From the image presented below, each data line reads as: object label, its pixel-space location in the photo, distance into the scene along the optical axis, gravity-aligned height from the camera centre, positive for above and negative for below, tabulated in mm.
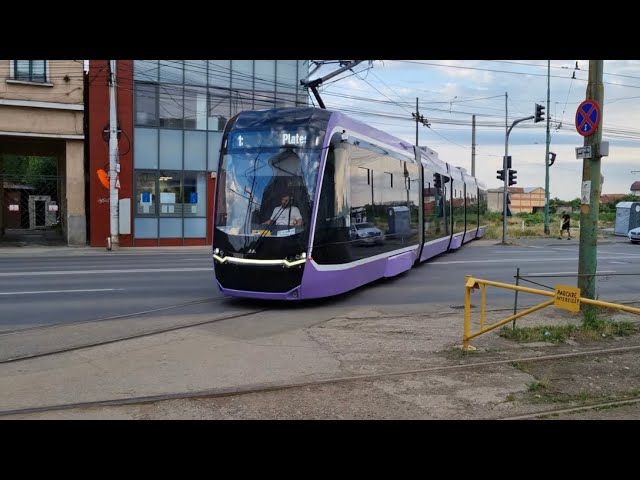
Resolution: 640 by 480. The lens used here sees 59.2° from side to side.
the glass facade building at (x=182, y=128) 26109 +3675
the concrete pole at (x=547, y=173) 38594 +2670
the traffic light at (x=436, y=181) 18556 +985
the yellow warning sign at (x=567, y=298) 6445 -992
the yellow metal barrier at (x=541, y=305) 6406 -1016
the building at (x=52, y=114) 24125 +3927
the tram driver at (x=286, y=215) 9633 -131
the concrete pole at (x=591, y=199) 9469 +239
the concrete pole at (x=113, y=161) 24233 +1866
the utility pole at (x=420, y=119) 41162 +6928
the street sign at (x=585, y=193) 9664 +342
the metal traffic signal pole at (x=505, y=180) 28756 +1623
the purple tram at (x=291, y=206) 9648 +30
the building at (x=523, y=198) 117288 +2921
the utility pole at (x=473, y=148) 42988 +4808
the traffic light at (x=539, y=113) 27625 +4868
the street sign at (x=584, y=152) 9602 +1042
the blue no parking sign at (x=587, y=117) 9344 +1605
